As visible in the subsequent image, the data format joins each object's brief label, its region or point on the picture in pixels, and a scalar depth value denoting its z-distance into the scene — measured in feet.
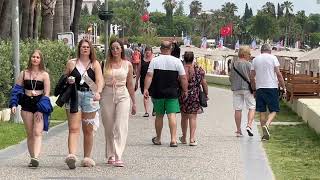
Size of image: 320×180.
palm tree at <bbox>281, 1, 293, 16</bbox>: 621.23
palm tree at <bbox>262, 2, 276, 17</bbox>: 630.91
